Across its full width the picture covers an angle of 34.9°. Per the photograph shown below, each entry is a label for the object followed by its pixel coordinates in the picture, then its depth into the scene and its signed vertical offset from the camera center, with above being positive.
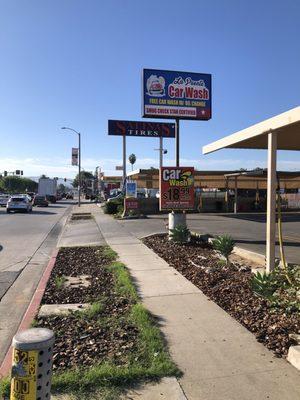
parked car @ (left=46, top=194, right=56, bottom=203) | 69.12 -1.50
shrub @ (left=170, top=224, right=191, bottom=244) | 13.73 -1.34
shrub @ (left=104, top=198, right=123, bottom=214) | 33.61 -1.27
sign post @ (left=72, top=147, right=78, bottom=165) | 58.81 +3.93
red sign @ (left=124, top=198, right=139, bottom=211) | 29.13 -0.97
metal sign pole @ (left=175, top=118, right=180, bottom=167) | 15.81 +1.31
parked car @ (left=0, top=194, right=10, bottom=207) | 55.94 -1.71
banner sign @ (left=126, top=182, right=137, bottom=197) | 30.69 -0.05
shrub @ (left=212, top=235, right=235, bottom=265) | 9.95 -1.20
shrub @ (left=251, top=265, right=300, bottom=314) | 6.23 -1.41
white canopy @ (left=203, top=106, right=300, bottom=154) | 6.96 +0.95
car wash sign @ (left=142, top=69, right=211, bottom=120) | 17.28 +3.46
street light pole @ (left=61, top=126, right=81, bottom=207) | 57.16 +4.15
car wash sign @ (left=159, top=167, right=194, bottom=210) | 15.30 +0.02
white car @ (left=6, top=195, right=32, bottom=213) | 38.94 -1.36
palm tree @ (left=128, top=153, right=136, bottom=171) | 140.00 +8.72
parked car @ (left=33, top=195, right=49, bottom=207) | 54.78 -1.48
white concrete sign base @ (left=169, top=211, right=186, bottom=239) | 15.25 -0.98
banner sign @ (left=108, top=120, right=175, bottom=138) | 35.34 +4.58
